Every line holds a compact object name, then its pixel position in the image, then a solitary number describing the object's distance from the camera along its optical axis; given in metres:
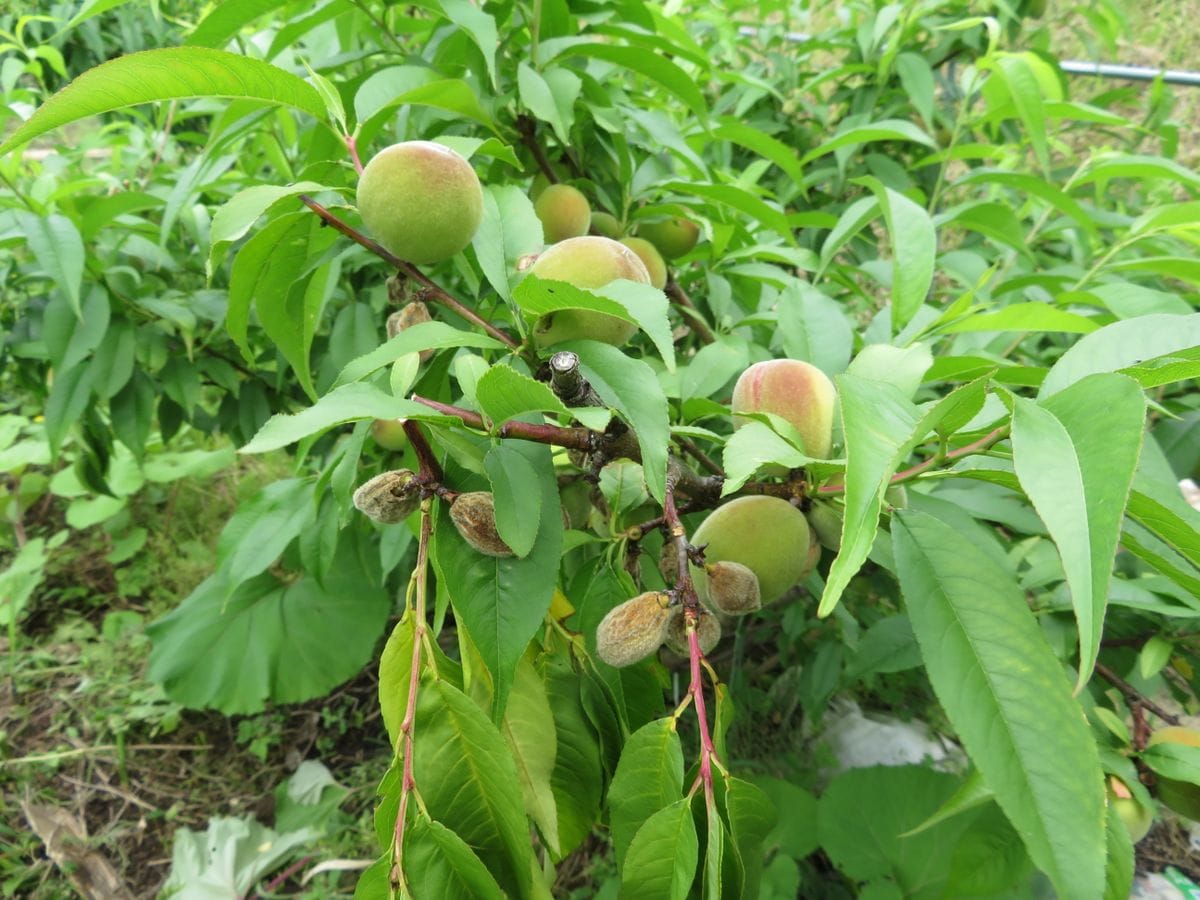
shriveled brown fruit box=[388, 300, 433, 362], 0.29
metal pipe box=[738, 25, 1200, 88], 0.84
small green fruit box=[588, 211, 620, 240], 0.41
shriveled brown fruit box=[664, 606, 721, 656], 0.25
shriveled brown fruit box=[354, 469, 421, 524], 0.25
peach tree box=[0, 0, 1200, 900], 0.21
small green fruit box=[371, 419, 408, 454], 0.40
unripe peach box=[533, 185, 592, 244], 0.38
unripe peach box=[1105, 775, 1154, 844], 0.31
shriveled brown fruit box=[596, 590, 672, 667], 0.25
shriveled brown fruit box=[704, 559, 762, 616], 0.27
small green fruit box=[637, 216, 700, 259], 0.44
